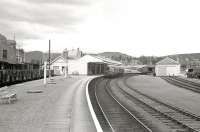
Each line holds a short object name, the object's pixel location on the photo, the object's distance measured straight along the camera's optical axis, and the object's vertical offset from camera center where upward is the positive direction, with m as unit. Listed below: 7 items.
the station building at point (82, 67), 78.81 +0.95
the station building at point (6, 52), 51.03 +3.55
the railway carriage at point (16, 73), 29.90 -0.35
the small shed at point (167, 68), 88.81 +0.67
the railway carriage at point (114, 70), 76.11 +0.09
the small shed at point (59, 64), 81.06 +1.84
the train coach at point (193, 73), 65.03 -0.68
